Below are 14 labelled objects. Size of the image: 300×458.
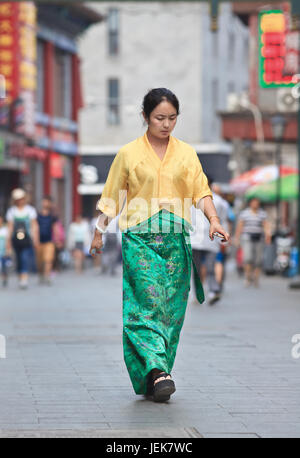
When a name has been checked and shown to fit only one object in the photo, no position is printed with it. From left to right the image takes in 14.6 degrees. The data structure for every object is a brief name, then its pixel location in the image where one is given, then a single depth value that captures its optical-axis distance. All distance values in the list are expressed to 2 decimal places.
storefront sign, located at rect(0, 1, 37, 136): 29.20
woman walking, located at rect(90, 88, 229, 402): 6.99
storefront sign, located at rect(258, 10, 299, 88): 26.38
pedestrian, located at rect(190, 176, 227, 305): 15.45
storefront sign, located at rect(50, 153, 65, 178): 35.75
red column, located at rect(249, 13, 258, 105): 39.38
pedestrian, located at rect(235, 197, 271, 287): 21.16
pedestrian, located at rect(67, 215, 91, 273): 29.81
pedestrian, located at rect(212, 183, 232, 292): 16.45
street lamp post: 27.02
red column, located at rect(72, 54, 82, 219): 38.50
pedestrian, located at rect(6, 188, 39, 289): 20.31
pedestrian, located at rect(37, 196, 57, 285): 22.56
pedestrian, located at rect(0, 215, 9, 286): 21.59
